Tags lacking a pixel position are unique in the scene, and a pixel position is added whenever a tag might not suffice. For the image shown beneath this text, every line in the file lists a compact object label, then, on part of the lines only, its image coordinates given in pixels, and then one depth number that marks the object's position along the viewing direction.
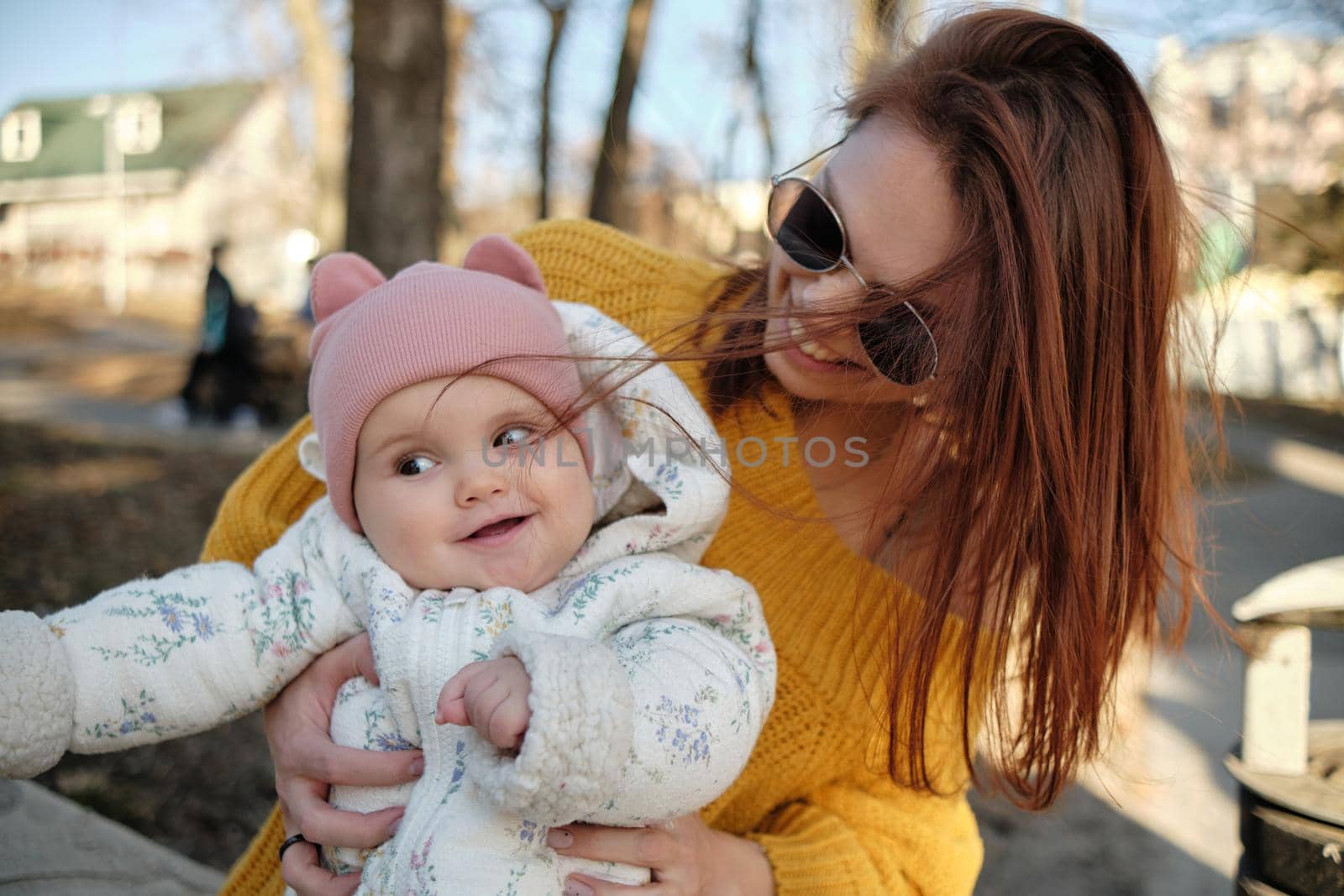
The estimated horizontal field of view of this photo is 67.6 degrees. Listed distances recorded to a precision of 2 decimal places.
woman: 1.47
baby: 1.22
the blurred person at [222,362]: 9.58
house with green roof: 23.72
